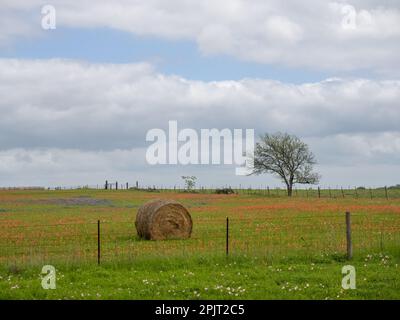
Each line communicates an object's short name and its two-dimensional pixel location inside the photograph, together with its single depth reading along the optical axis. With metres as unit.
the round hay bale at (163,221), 27.03
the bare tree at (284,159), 100.31
